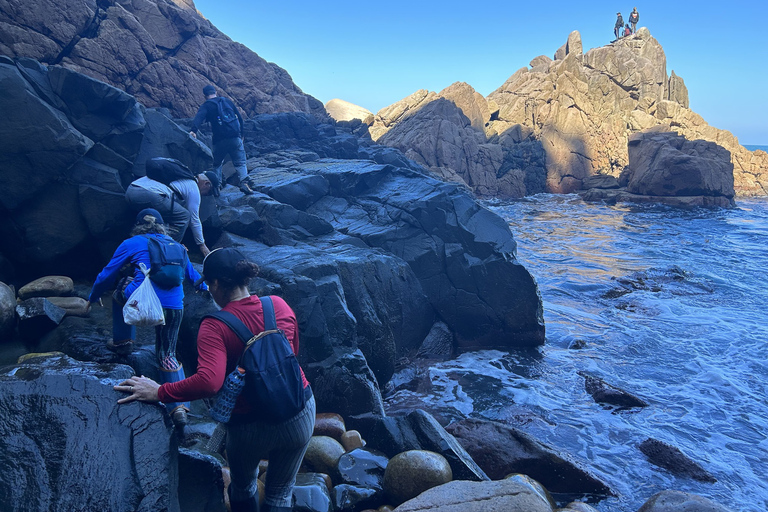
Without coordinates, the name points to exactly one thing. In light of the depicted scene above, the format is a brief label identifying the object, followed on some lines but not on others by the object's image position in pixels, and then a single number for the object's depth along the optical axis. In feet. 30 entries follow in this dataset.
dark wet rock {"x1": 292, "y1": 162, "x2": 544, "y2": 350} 34.01
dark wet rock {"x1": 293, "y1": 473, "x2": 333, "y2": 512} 12.70
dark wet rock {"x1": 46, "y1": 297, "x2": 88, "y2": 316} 18.74
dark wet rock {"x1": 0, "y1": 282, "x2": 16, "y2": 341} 16.63
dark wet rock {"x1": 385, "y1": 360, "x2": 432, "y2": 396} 27.45
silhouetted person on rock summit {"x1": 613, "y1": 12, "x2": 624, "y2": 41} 181.78
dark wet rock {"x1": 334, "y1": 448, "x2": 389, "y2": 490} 15.15
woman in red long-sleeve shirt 9.11
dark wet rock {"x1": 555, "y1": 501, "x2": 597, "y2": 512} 15.10
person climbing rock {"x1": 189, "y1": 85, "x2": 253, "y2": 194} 33.73
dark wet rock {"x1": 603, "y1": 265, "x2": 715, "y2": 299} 48.76
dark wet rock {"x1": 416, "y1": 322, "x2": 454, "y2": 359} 32.19
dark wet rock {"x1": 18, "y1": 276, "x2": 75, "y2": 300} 19.39
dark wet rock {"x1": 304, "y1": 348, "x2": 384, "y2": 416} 21.21
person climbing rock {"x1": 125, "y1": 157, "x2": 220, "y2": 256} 19.15
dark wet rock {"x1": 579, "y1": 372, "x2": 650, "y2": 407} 26.40
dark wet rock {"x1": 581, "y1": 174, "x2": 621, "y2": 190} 121.80
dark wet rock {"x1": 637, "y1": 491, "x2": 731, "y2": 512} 13.53
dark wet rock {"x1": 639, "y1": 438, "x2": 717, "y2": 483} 20.22
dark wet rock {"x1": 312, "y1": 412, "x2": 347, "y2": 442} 18.76
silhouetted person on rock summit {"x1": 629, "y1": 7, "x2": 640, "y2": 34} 176.55
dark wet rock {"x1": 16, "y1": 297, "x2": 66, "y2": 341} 17.16
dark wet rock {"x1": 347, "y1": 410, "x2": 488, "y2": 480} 16.02
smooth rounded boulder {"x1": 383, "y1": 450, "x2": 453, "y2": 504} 14.56
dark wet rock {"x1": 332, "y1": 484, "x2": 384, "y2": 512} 13.91
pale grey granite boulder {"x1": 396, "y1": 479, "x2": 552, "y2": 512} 10.98
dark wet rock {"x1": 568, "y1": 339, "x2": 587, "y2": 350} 34.96
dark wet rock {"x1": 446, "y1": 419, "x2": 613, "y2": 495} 18.38
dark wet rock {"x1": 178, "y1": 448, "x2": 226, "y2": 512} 10.97
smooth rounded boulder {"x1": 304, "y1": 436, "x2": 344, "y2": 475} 15.81
